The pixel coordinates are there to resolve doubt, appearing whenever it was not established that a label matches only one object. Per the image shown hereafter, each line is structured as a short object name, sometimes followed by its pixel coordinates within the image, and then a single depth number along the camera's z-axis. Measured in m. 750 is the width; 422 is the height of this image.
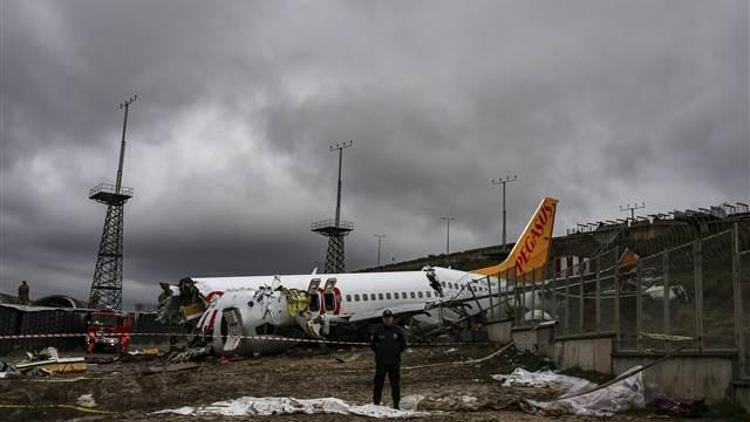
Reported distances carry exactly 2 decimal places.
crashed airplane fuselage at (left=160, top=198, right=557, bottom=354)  22.20
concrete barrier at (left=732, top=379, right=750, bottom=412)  8.73
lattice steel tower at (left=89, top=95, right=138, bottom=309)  50.25
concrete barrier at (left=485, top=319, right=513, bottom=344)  20.91
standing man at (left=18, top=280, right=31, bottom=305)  35.31
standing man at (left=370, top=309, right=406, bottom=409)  10.23
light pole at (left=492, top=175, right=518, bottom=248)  59.97
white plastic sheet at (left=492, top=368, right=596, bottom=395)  11.90
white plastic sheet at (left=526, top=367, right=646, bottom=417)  9.66
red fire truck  29.33
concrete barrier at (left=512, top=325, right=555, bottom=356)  16.39
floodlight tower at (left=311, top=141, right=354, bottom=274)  59.56
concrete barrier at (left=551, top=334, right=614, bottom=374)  12.45
